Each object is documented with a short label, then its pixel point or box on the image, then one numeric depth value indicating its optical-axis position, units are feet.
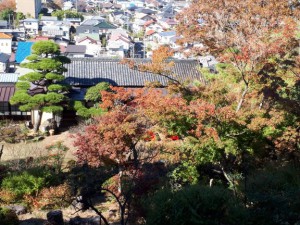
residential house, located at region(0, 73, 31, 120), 65.98
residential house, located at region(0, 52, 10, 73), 123.76
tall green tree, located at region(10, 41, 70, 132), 61.16
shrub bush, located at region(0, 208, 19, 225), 34.38
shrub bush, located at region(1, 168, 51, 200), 41.55
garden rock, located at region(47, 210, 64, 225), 35.06
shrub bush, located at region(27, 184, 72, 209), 40.86
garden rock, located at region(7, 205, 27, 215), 39.00
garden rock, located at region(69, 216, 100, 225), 36.01
